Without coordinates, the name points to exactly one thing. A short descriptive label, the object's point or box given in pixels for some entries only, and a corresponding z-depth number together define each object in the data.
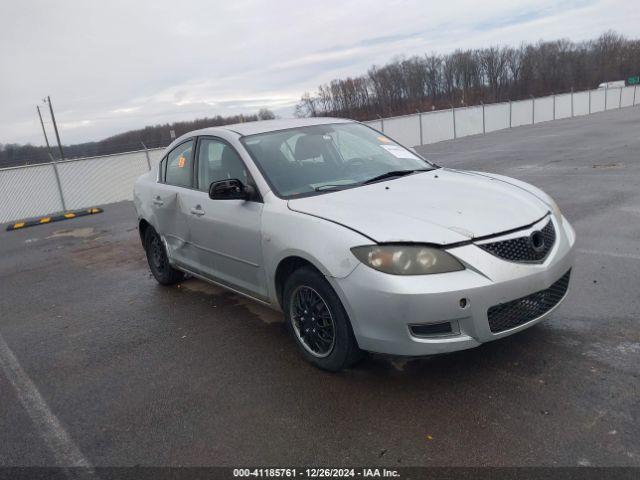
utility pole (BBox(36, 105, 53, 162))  49.68
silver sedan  3.06
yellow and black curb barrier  13.52
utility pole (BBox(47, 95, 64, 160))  48.41
